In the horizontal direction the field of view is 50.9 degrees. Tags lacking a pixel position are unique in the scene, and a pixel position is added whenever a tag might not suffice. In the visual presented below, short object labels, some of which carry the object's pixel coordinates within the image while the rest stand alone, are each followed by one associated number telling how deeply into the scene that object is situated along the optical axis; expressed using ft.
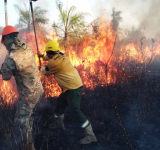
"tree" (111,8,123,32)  117.75
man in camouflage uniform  9.79
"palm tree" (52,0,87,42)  35.29
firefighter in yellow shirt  11.14
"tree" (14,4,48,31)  46.09
